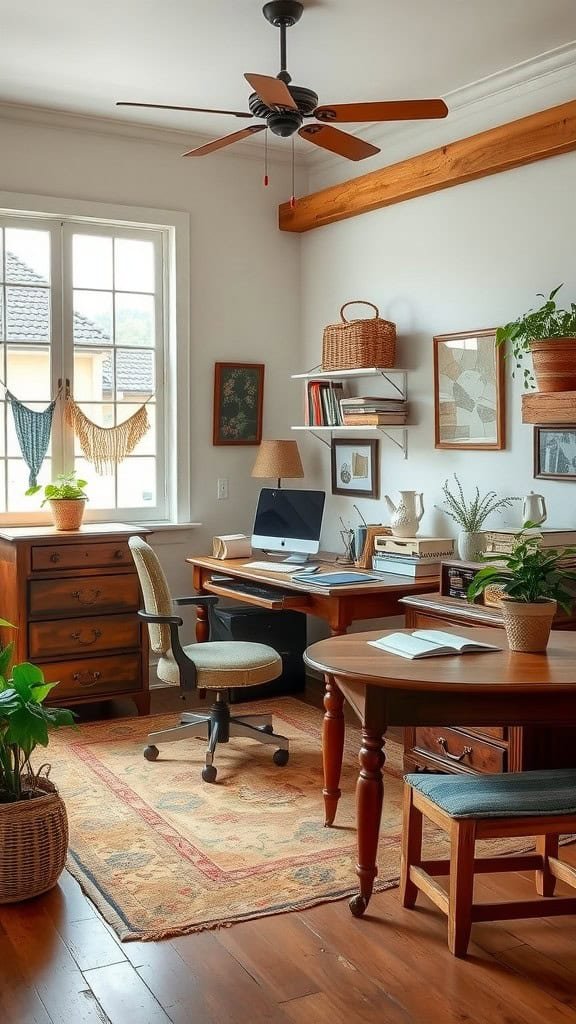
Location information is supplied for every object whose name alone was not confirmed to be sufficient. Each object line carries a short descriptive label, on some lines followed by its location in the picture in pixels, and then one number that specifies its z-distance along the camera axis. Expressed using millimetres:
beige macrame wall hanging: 5219
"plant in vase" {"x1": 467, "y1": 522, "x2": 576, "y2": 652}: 2943
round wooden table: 2648
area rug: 2939
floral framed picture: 5605
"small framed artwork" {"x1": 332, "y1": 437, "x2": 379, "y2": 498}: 5273
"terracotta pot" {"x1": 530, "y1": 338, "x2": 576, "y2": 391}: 3730
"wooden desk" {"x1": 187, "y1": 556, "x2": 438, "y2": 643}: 4238
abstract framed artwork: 4406
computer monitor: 4938
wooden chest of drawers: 4645
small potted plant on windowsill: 4875
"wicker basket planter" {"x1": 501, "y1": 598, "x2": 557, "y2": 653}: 2943
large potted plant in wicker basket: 2893
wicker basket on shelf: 4891
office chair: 4031
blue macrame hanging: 5074
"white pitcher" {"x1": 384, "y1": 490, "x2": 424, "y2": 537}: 4625
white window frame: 5297
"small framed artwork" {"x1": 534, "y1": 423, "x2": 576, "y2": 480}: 4016
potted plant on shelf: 3738
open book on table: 2930
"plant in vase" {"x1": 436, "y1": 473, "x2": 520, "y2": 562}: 4168
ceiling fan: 3175
